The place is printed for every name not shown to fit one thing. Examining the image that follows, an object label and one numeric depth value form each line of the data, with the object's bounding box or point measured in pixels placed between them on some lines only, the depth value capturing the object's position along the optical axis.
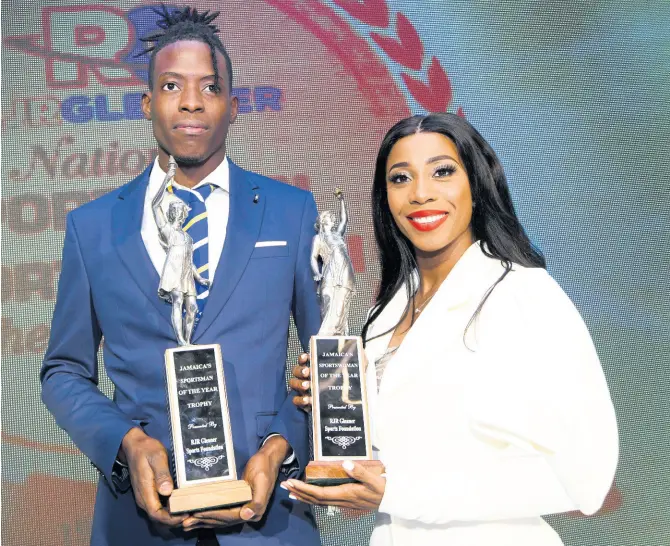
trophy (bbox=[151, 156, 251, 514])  2.12
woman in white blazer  2.18
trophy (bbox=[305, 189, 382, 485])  2.21
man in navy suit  2.35
